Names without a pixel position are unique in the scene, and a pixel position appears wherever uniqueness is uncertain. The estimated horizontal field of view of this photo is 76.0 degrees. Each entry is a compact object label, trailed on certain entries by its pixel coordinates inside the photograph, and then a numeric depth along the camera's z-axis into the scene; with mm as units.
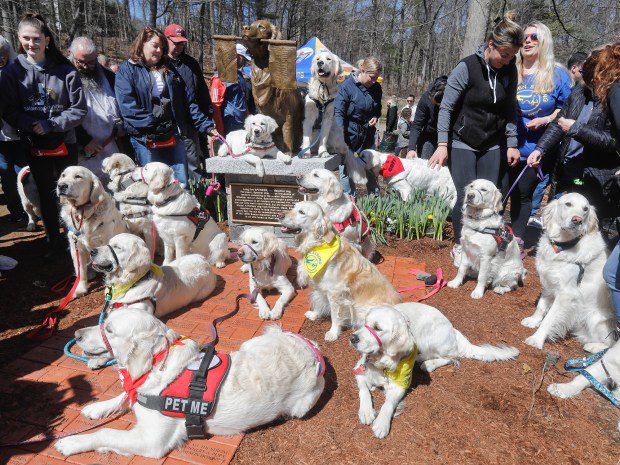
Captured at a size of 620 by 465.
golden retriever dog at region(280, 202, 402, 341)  3488
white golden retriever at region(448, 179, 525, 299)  4238
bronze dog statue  5211
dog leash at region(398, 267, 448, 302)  4453
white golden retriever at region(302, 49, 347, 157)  5094
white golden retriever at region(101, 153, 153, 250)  4789
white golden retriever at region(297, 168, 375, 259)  4668
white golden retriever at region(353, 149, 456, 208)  7293
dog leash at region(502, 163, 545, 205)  4794
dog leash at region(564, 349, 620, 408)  2895
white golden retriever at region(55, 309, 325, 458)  2217
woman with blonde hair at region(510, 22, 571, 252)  4664
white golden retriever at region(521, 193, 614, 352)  3334
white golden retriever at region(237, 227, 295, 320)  3900
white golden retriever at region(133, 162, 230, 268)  4473
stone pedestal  5270
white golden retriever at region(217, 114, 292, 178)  5219
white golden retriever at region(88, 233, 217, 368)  3258
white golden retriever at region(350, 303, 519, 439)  2521
